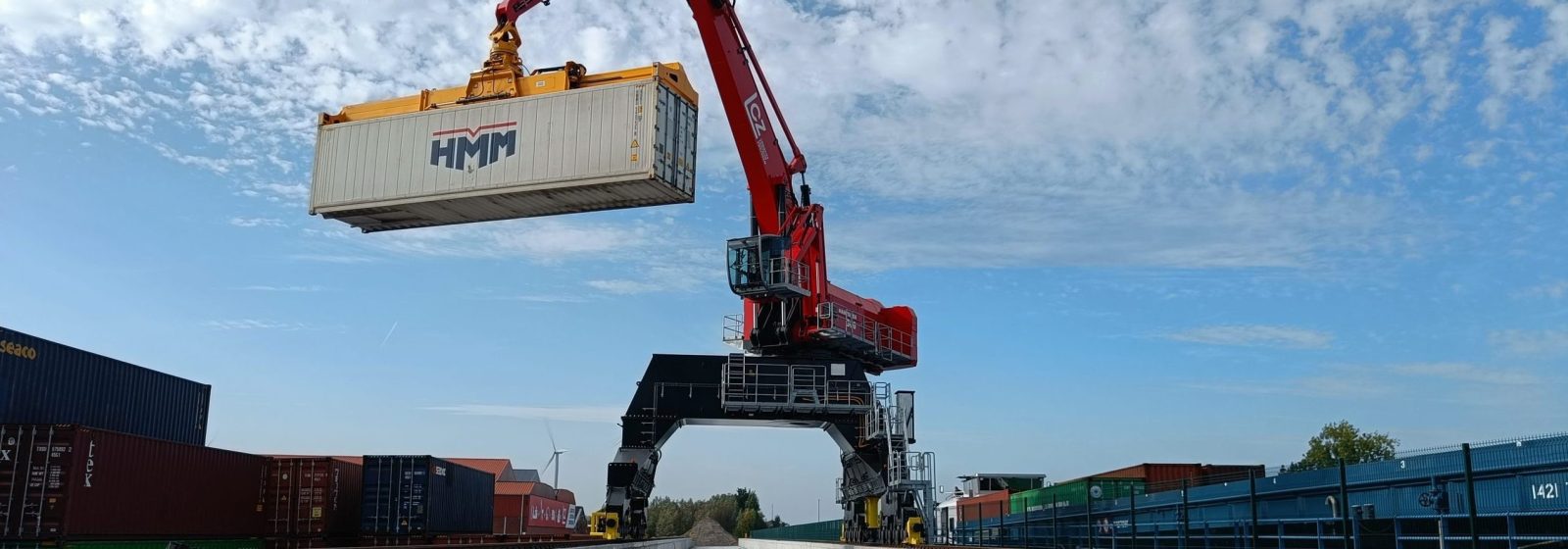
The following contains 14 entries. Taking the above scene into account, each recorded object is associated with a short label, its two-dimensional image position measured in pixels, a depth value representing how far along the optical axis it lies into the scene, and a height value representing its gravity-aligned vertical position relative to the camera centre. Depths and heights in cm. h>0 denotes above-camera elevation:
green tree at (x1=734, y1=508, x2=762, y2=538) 11681 -283
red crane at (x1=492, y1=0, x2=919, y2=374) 3169 +724
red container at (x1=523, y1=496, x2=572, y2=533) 6725 -126
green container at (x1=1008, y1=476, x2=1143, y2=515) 3394 +26
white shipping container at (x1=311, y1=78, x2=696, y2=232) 2375 +713
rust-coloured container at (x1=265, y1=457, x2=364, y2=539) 2916 -20
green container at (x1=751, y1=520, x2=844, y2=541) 5191 -193
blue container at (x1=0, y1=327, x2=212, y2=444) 2198 +207
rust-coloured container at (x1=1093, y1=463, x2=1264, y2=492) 4012 +107
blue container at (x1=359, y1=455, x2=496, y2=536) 3184 -12
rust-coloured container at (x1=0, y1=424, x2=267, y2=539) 2073 +4
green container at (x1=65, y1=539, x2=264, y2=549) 2144 -117
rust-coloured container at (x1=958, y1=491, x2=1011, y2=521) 5061 -31
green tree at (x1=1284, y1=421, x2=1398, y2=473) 6781 +351
